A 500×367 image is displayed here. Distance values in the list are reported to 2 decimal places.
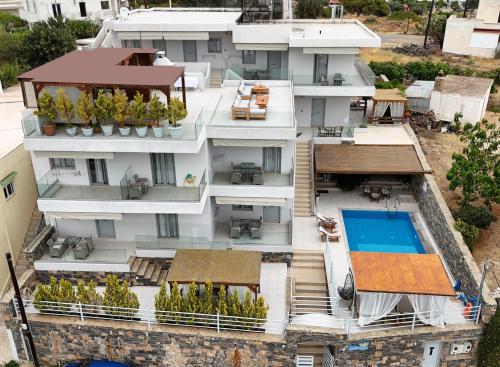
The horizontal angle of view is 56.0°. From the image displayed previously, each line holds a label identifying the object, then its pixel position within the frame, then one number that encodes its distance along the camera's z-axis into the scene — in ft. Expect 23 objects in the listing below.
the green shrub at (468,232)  82.99
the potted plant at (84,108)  71.67
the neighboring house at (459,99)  133.18
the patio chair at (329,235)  90.17
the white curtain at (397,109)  127.65
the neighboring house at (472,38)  215.31
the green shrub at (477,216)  87.66
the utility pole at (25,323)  61.49
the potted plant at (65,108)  72.02
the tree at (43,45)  163.43
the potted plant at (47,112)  72.28
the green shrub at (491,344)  64.85
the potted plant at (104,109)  71.36
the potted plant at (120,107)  70.95
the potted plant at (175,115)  71.56
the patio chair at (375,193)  107.04
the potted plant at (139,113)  71.26
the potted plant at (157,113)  71.56
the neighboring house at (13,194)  82.79
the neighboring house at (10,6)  297.12
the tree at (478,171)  89.92
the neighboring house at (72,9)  241.76
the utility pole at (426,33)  226.42
